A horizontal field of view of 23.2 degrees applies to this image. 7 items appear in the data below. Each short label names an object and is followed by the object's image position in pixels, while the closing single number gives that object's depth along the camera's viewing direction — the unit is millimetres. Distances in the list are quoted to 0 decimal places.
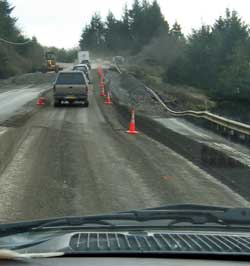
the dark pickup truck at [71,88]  33531
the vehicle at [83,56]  97625
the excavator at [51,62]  83675
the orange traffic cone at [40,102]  34200
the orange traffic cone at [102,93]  41459
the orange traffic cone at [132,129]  20230
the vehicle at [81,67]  59250
